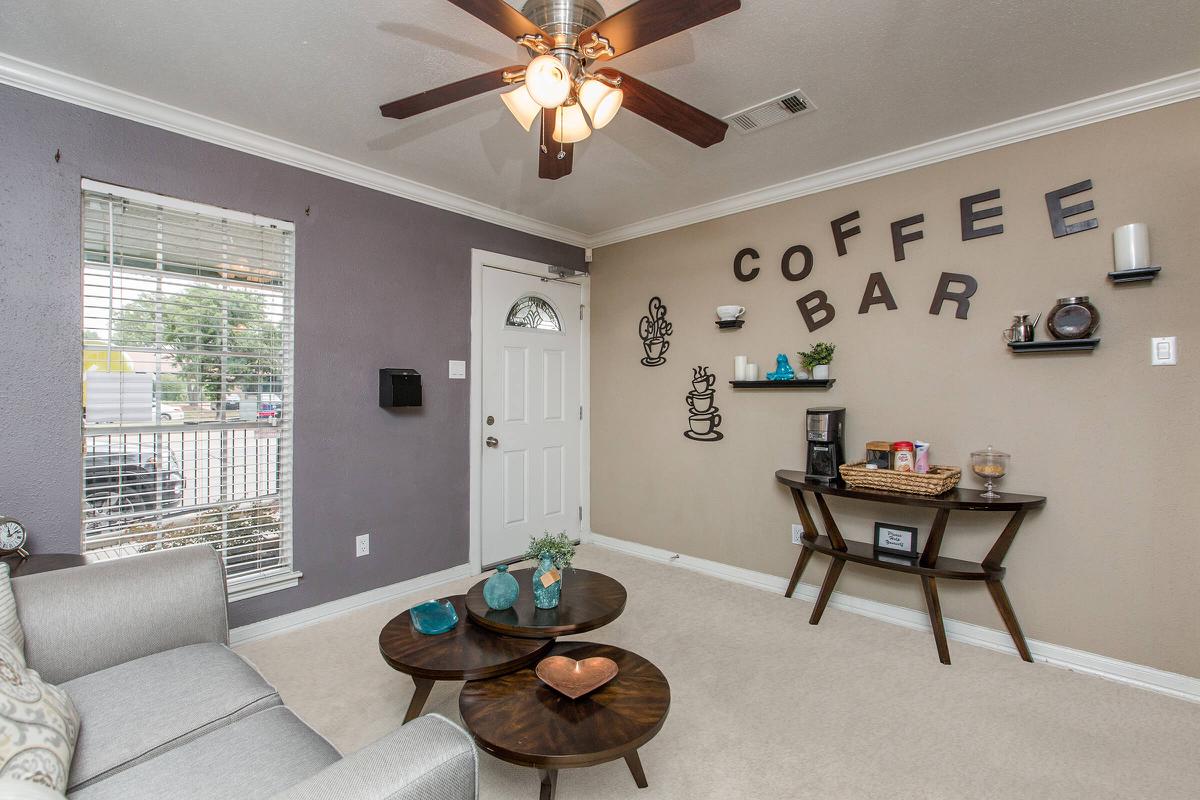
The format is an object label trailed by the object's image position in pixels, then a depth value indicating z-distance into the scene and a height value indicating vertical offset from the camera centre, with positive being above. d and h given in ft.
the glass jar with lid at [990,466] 8.37 -1.01
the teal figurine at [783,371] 10.85 +0.67
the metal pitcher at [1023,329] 8.43 +1.16
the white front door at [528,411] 12.60 -0.13
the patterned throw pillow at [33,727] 3.29 -2.13
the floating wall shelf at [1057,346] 7.91 +0.84
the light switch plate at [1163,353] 7.46 +0.68
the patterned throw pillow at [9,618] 4.48 -1.77
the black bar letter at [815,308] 10.64 +1.92
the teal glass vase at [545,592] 6.89 -2.41
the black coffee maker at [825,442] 9.80 -0.73
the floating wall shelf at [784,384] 10.47 +0.40
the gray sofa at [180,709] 3.19 -2.45
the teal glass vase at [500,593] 6.80 -2.39
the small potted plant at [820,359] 10.41 +0.87
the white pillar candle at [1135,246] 7.50 +2.18
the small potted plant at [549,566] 6.89 -2.14
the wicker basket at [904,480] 8.29 -1.25
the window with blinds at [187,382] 7.75 +0.41
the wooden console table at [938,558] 8.02 -2.61
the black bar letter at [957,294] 9.01 +1.86
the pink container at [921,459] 9.04 -0.96
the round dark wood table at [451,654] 5.69 -2.78
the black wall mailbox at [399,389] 10.40 +0.35
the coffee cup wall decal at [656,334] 13.20 +1.78
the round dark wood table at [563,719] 4.44 -2.85
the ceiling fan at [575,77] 4.48 +3.22
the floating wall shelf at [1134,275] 7.41 +1.78
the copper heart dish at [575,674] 5.19 -2.73
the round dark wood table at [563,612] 6.39 -2.64
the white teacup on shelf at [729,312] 11.58 +2.00
